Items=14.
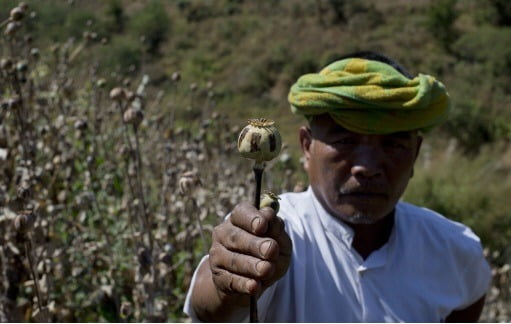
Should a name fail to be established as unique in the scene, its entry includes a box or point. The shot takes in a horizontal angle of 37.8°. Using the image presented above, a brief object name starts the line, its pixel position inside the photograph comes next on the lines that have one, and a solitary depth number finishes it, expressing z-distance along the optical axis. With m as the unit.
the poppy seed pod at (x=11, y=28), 2.24
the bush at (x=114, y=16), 25.67
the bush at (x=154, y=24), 26.08
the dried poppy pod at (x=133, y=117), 1.91
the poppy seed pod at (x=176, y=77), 2.84
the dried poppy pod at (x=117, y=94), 1.97
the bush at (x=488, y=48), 20.34
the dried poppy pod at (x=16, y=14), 2.14
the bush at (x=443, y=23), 24.86
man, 1.82
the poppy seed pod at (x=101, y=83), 2.80
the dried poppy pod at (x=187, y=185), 1.66
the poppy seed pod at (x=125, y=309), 1.98
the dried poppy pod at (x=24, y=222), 1.43
